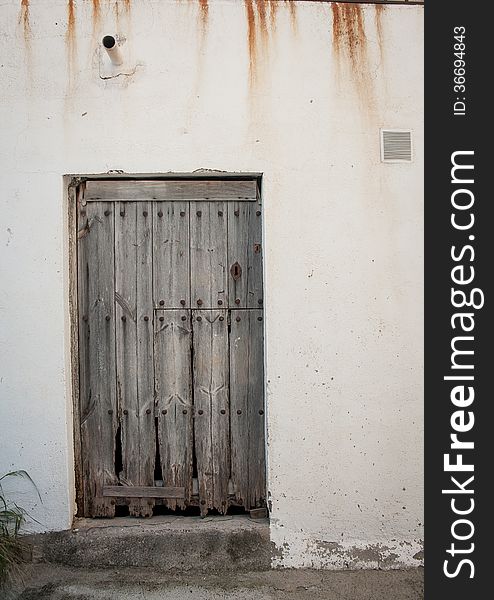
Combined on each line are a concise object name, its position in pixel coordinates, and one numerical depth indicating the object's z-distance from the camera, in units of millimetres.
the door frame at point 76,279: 3773
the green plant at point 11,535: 3453
